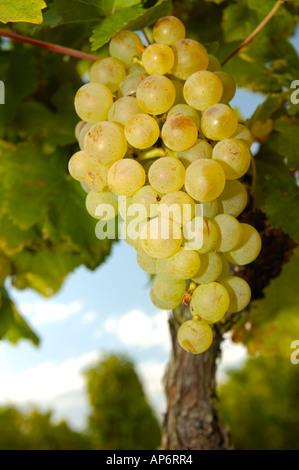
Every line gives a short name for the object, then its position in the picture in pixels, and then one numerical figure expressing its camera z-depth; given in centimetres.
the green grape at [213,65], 43
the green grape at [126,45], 42
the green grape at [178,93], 40
